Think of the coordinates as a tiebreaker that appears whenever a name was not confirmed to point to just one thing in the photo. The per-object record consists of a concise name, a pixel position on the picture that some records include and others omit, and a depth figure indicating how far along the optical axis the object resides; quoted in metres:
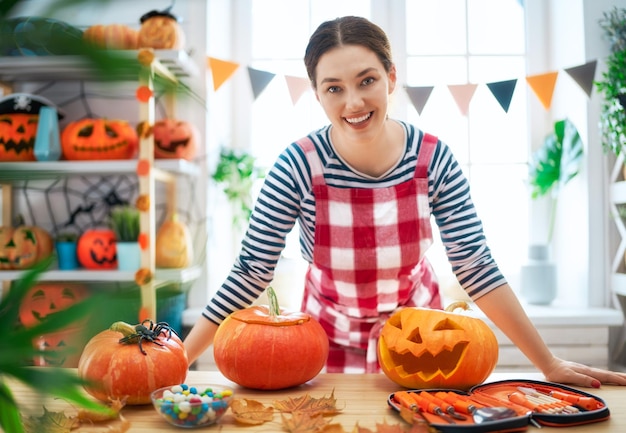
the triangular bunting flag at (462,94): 2.33
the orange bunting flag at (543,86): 2.26
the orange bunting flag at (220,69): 2.29
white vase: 2.36
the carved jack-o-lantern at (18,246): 2.08
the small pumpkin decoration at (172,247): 2.21
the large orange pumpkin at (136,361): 0.80
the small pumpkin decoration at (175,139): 2.16
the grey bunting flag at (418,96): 2.31
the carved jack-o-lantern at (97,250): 2.14
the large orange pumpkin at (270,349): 0.90
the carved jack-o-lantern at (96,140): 2.13
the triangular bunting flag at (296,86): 2.29
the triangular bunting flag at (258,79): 2.26
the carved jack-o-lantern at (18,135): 2.01
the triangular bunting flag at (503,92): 2.17
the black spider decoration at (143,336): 0.85
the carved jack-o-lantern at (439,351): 0.90
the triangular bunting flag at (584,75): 2.14
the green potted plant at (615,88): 1.99
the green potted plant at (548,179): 2.30
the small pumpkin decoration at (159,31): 2.12
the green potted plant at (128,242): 2.10
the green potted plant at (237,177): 2.38
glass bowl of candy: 0.73
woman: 1.14
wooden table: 0.74
